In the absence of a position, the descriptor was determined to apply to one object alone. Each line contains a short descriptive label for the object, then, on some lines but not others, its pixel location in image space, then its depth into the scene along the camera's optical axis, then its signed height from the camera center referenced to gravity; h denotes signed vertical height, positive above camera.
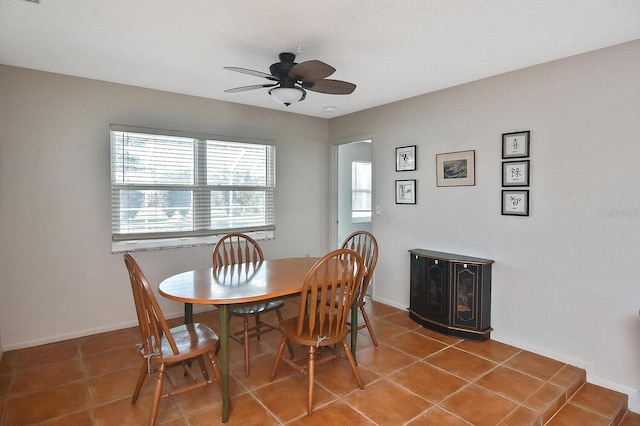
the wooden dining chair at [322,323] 2.11 -0.78
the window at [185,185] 3.44 +0.22
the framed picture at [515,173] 3.00 +0.28
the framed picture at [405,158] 3.91 +0.53
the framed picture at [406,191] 3.93 +0.16
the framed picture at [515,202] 3.00 +0.02
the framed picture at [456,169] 3.39 +0.36
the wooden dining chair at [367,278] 2.89 -0.61
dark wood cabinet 3.17 -0.84
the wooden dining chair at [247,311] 2.62 -0.81
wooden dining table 2.05 -0.53
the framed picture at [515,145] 2.99 +0.53
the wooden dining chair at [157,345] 1.88 -0.83
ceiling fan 2.35 +0.87
